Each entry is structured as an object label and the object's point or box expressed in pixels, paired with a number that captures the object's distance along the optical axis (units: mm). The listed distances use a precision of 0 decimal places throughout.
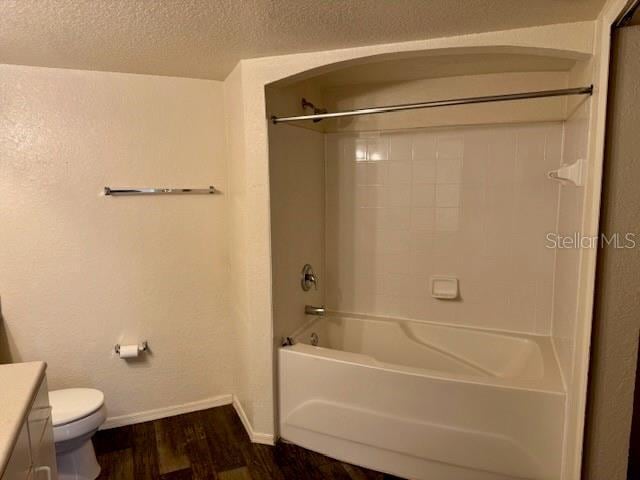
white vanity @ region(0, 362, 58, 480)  933
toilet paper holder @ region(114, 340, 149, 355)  2529
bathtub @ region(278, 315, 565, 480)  1879
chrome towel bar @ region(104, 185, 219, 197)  2416
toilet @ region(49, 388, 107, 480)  2018
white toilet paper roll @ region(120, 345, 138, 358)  2479
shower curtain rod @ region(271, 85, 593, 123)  1620
